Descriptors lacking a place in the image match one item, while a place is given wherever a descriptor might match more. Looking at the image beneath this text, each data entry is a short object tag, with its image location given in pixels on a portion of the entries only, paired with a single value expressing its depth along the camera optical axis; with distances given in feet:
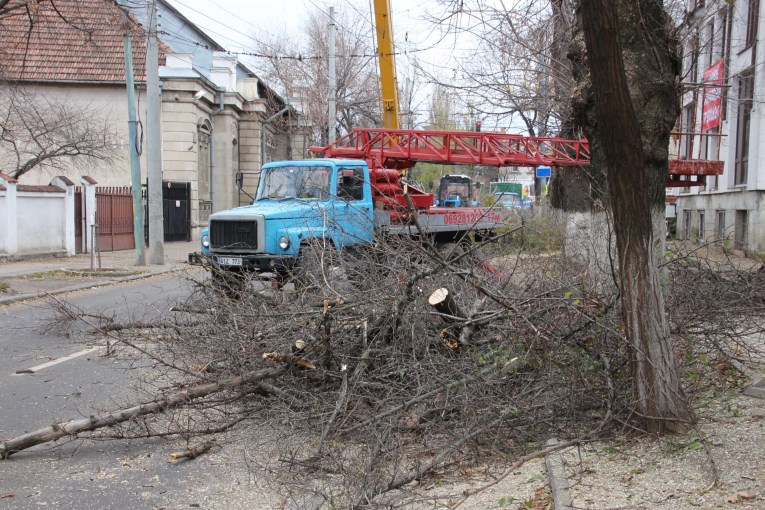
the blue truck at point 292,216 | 36.04
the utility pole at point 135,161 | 64.75
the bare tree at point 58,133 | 76.07
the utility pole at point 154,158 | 64.44
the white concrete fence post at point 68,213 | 72.95
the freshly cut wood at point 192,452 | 17.53
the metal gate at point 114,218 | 81.66
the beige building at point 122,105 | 94.84
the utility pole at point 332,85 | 94.12
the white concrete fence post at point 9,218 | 63.62
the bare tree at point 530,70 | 38.19
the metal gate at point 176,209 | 99.50
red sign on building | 56.34
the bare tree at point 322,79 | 125.59
